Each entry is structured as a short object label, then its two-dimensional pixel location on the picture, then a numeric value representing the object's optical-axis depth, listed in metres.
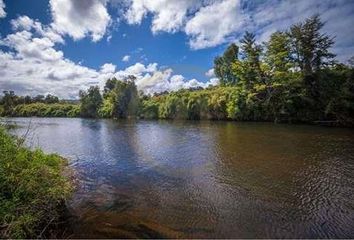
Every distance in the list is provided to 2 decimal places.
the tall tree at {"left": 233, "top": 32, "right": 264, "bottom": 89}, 47.28
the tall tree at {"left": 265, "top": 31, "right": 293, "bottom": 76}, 43.53
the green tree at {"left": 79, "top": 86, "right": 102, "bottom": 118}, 92.69
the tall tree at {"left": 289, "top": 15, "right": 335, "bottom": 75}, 40.80
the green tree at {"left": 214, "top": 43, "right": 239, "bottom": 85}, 70.56
